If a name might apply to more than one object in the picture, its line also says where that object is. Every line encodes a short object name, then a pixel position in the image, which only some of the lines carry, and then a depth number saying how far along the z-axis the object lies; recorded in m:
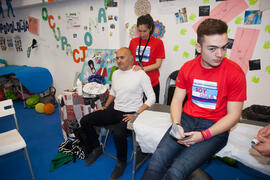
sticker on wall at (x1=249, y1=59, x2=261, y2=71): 1.87
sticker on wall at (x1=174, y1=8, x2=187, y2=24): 2.15
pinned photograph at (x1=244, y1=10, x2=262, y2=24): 1.77
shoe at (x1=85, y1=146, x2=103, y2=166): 1.94
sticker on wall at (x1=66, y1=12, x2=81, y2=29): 3.14
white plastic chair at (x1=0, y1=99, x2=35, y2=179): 1.52
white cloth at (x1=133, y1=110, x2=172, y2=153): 1.29
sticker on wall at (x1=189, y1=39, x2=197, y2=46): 2.18
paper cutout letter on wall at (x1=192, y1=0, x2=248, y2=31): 1.83
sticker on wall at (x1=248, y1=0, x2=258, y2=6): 1.75
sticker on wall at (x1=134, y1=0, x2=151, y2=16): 2.38
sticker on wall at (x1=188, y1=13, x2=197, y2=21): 2.10
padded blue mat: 3.44
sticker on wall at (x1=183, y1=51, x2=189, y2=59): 2.28
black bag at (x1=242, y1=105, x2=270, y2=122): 1.63
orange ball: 3.23
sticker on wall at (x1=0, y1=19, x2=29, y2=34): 4.14
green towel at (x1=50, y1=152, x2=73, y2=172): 1.88
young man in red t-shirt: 1.02
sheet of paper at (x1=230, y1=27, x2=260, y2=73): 1.84
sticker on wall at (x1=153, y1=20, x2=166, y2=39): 2.36
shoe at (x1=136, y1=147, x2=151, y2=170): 1.87
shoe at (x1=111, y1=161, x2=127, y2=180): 1.69
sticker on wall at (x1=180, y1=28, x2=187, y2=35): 2.21
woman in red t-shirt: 2.03
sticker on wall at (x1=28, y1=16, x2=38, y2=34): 3.85
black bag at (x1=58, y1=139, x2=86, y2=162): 2.02
